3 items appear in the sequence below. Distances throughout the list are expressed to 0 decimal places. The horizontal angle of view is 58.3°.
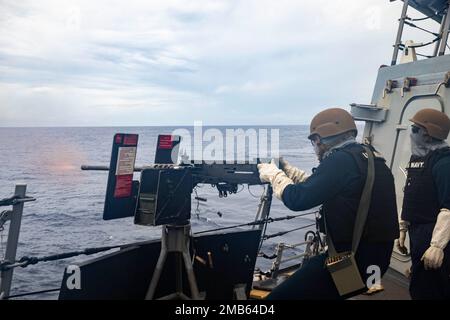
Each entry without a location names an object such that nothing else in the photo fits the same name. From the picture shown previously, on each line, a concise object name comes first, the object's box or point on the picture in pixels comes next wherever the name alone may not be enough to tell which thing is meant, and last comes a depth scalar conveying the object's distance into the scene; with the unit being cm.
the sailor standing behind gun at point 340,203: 286
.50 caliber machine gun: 344
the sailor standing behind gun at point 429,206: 335
